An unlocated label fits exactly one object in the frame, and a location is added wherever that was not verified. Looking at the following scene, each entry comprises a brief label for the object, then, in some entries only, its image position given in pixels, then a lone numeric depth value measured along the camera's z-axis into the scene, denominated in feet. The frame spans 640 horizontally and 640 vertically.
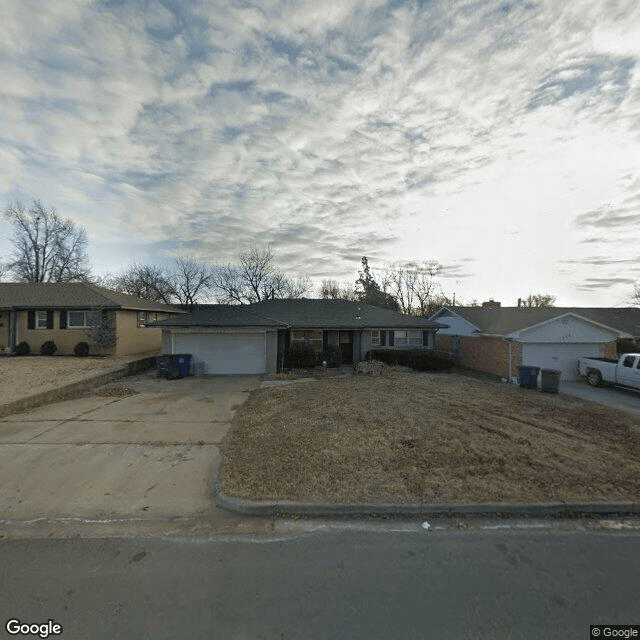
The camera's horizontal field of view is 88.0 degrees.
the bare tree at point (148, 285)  140.26
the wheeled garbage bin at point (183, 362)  46.93
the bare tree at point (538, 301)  139.74
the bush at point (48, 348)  61.70
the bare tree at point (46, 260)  122.01
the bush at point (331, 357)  56.54
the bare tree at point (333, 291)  155.12
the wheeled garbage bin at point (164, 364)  45.83
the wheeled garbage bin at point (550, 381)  39.83
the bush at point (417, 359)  54.54
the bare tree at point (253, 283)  131.54
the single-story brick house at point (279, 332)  50.14
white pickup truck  39.86
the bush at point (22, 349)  61.26
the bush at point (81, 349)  60.75
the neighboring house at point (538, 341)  49.32
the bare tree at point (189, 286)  139.54
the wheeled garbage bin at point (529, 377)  42.55
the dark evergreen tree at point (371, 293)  140.26
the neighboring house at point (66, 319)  61.67
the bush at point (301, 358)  55.77
